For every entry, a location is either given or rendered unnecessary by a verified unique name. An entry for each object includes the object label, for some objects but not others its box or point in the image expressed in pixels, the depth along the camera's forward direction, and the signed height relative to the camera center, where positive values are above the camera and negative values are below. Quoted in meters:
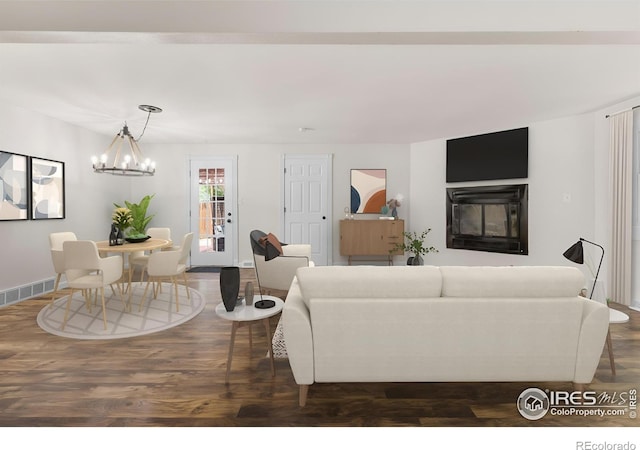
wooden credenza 5.92 -0.24
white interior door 6.34 +0.39
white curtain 3.80 +0.24
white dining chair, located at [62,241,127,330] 3.21 -0.43
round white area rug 3.10 -1.01
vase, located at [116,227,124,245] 3.97 -0.19
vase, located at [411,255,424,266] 5.88 -0.69
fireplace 5.00 +0.08
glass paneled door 6.37 +0.23
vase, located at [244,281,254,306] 2.39 -0.53
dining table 3.59 -0.27
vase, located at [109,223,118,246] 3.87 -0.17
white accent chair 3.84 -0.55
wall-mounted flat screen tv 4.92 +1.07
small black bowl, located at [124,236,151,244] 4.10 -0.22
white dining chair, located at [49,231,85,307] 3.60 -0.30
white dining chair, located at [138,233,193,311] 3.76 -0.49
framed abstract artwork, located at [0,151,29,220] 3.94 +0.45
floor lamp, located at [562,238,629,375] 2.29 -0.50
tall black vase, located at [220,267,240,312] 2.24 -0.44
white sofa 1.88 -0.59
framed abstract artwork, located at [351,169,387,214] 6.32 +0.56
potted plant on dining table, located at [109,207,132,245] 3.93 -0.02
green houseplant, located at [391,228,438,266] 5.92 -0.44
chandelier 3.85 +0.69
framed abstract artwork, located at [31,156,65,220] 4.36 +0.47
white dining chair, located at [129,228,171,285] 4.42 -0.45
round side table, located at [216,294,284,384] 2.19 -0.63
